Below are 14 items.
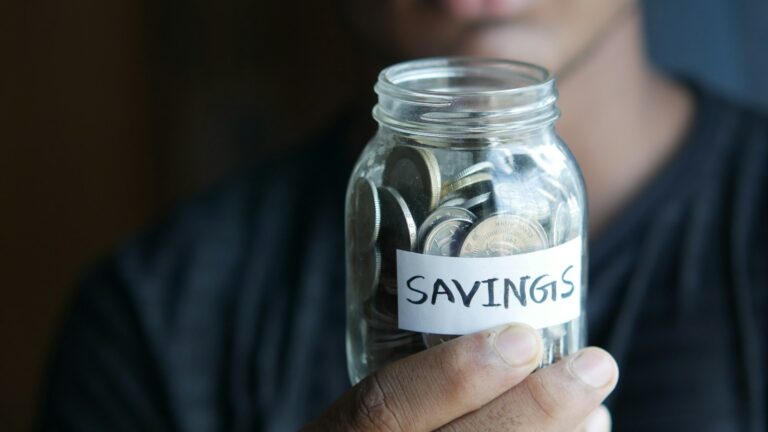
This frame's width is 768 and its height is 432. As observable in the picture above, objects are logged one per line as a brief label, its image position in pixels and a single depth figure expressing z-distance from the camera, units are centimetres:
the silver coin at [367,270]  61
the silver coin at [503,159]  58
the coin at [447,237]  56
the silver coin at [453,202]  56
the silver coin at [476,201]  56
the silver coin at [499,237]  56
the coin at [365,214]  60
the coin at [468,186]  57
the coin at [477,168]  57
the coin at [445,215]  56
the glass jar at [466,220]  57
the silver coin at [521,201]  57
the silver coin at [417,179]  57
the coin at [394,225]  58
